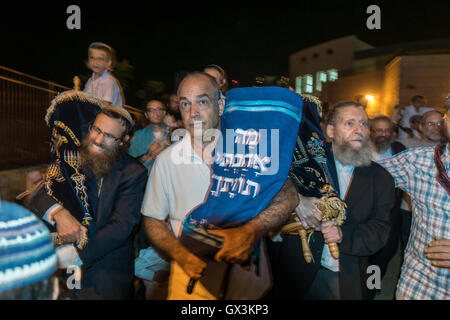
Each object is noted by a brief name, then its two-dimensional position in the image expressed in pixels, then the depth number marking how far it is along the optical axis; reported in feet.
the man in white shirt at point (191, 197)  6.56
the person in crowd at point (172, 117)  13.05
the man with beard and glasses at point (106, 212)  7.98
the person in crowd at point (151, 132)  14.87
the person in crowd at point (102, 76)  12.33
